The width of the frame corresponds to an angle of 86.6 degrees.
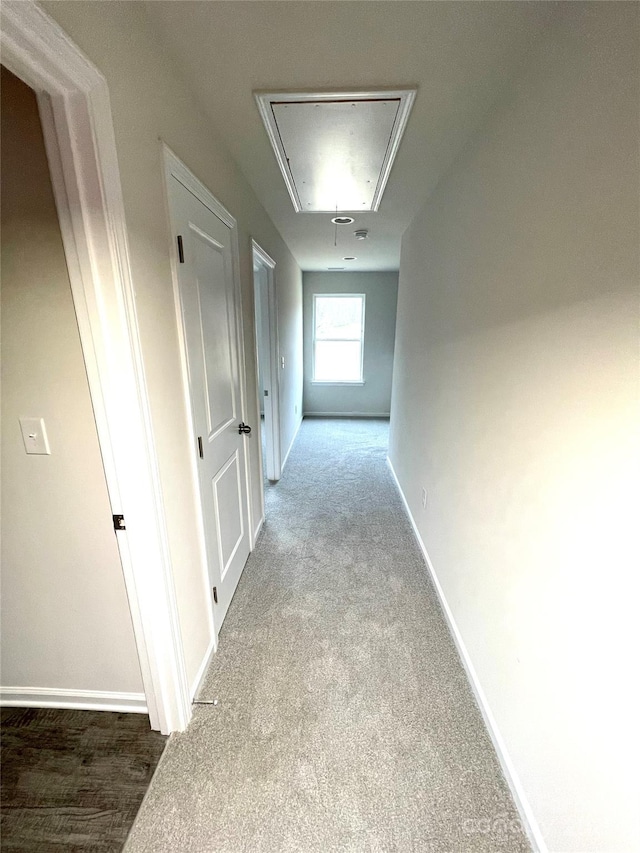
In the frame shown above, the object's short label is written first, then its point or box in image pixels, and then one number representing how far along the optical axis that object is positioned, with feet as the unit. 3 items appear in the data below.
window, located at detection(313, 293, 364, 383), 18.95
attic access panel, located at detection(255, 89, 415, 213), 4.34
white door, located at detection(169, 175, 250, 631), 4.47
